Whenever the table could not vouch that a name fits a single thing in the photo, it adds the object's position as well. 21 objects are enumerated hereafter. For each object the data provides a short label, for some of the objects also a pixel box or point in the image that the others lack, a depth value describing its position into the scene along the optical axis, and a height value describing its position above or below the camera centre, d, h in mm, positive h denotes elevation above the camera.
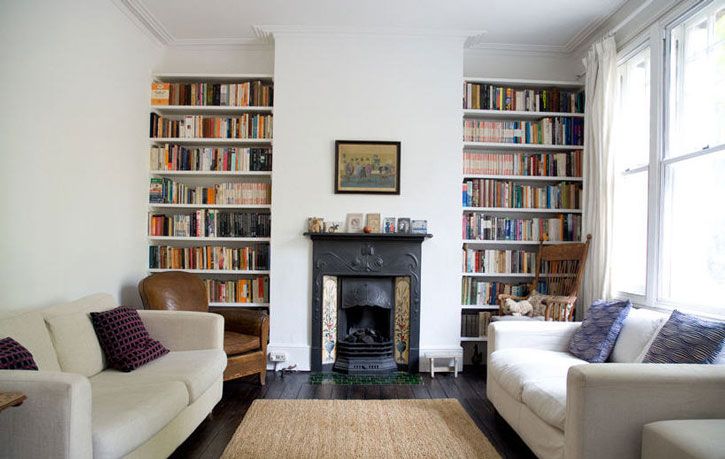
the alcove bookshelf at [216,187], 4340 +374
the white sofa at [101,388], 1665 -814
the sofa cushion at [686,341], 2188 -548
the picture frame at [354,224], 4219 +32
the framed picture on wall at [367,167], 4227 +574
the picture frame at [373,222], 4207 +54
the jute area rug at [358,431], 2541 -1276
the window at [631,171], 3631 +501
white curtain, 3771 +547
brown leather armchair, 3604 -776
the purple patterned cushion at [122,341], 2693 -723
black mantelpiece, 4168 -340
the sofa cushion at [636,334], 2660 -623
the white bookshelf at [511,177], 4355 +515
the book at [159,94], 4367 +1261
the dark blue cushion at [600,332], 2865 -657
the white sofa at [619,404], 1911 -741
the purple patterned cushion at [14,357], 1921 -590
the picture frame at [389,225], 4215 +28
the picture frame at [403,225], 4211 +29
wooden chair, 3789 -432
